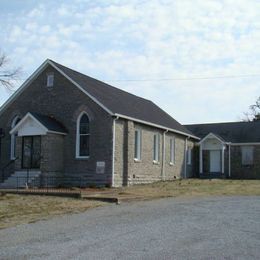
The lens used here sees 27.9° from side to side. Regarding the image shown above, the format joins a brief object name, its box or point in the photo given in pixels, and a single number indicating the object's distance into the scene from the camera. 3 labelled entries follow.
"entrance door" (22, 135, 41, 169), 30.81
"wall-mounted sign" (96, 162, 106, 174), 29.80
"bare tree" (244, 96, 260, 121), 74.69
